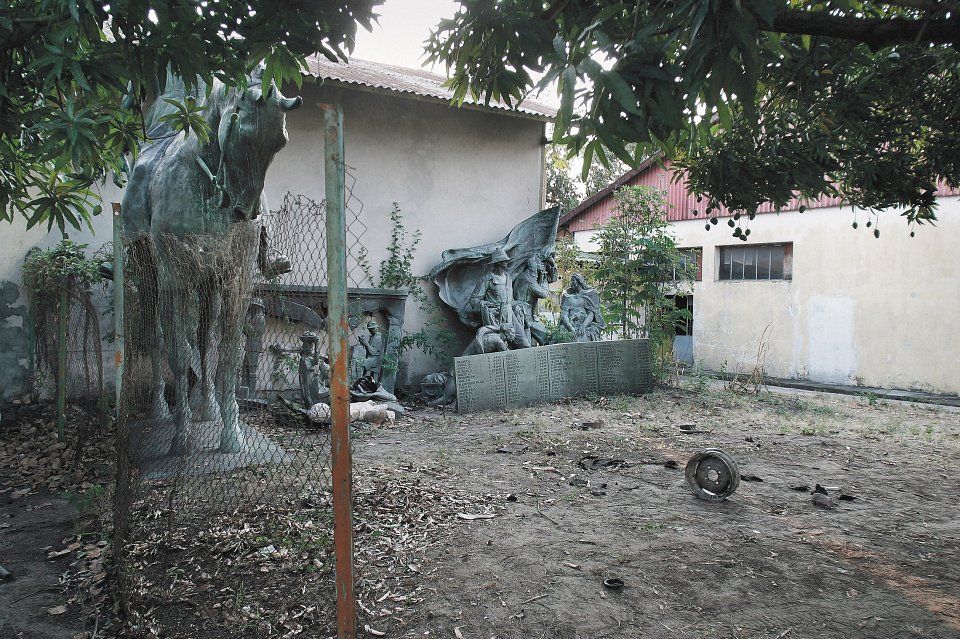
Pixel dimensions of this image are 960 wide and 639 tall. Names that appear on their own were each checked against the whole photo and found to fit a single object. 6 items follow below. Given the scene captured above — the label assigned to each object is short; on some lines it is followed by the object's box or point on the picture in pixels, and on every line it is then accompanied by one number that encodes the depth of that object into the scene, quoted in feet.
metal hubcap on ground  15.08
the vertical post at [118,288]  16.43
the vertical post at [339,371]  7.85
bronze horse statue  14.12
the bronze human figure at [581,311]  36.73
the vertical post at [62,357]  19.08
